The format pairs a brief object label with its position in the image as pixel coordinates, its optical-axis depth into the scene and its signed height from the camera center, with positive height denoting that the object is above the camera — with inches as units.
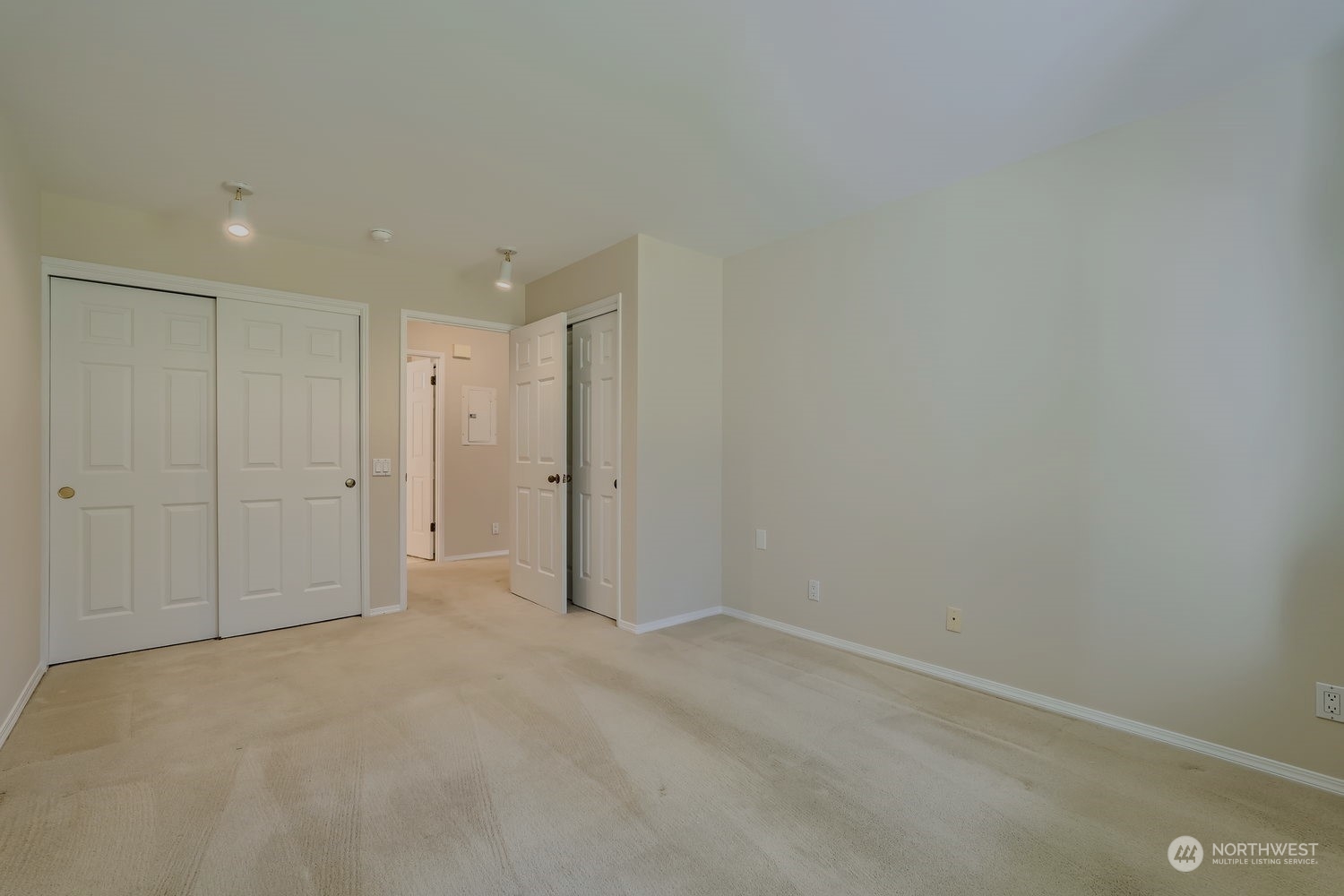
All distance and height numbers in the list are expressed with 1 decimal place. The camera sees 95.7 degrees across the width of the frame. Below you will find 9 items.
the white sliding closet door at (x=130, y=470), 123.4 -5.3
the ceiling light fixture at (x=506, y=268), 154.3 +45.1
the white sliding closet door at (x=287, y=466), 140.9 -5.3
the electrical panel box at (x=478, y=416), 237.9 +11.4
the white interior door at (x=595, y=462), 153.4 -4.5
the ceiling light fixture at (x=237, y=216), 116.0 +43.9
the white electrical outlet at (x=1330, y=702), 77.8 -33.1
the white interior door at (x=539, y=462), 160.2 -4.9
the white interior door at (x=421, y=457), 235.6 -4.8
